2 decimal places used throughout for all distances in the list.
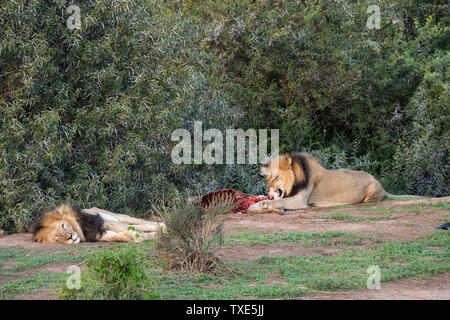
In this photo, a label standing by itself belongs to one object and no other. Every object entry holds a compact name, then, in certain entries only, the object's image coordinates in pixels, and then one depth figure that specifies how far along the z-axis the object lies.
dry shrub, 12.66
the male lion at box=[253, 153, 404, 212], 23.25
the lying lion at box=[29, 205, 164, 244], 16.08
